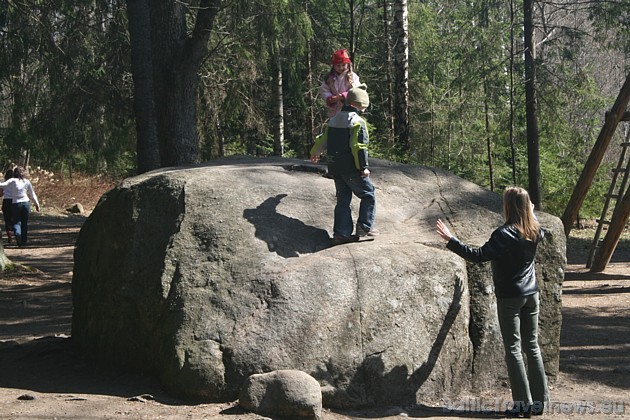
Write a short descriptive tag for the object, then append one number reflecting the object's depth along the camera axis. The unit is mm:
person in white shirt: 16422
